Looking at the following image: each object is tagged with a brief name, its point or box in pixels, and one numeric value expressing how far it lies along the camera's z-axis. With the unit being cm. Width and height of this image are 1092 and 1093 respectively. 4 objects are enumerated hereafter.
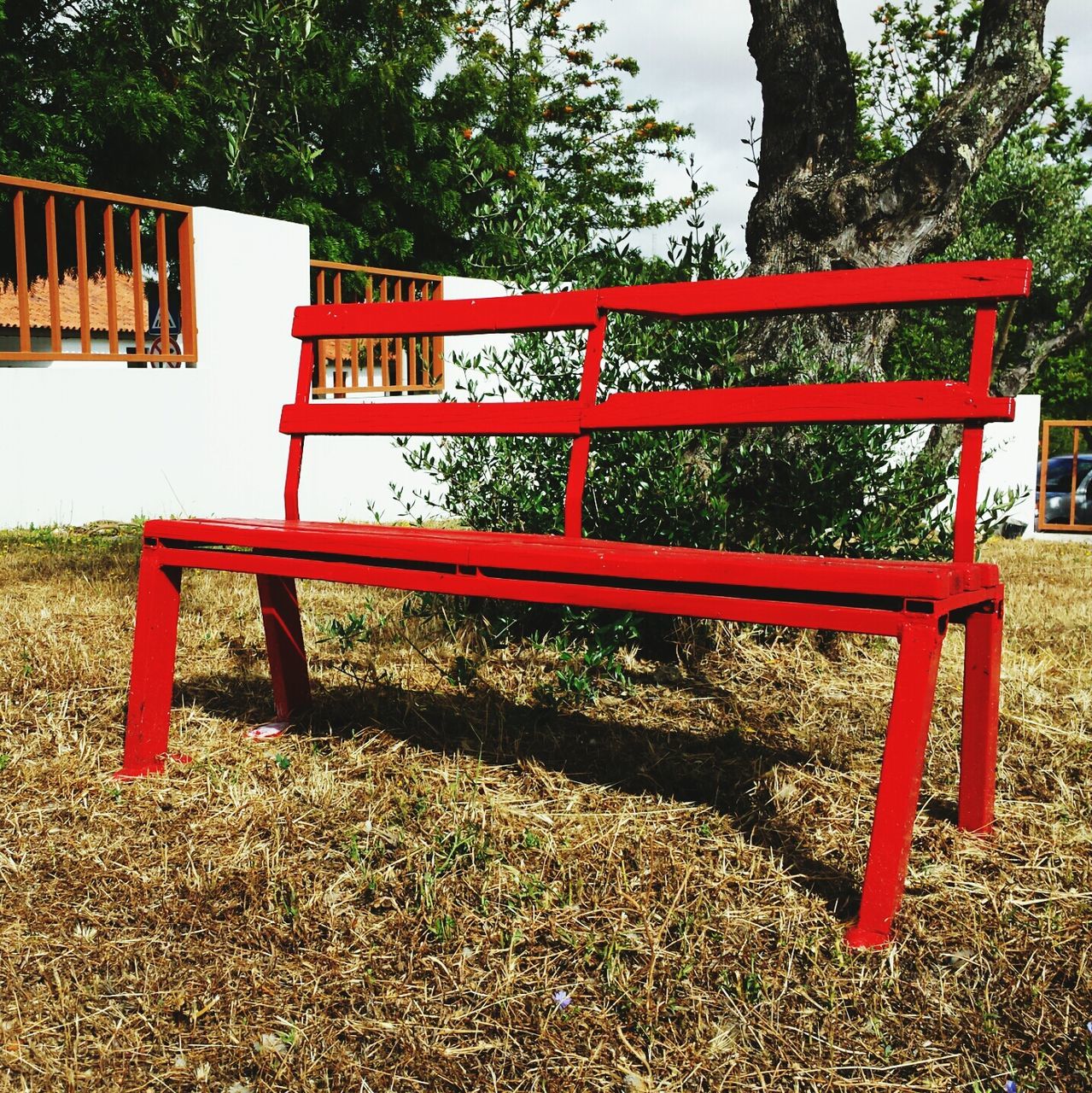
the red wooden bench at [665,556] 207
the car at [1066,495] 1534
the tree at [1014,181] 1933
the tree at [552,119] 1933
